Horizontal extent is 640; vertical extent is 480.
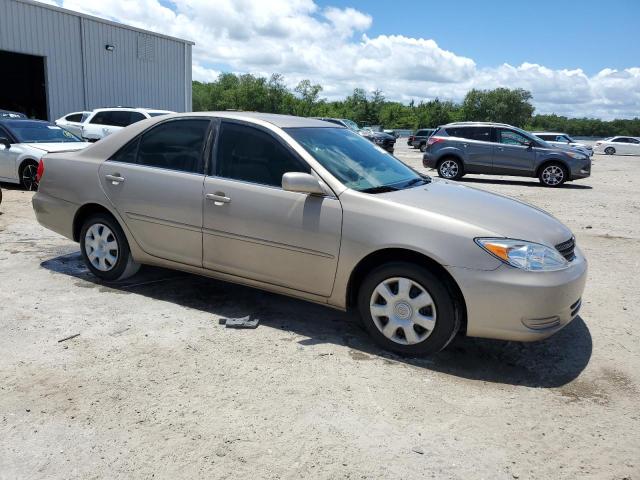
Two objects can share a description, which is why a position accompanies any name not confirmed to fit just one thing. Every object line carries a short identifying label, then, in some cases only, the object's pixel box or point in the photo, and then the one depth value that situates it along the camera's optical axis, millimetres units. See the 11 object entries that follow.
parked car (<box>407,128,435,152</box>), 37191
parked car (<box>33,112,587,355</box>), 3637
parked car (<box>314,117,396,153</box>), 27516
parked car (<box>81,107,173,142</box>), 16359
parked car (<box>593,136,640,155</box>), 40875
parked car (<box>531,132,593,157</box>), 29844
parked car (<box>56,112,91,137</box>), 17881
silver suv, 15984
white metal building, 21234
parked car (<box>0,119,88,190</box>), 11039
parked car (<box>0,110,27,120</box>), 16895
